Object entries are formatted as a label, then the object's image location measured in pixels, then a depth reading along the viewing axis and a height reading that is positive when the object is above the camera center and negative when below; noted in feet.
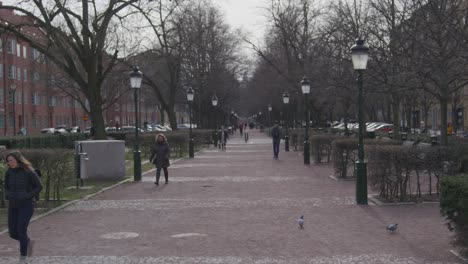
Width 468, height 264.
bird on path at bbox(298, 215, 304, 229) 33.04 -5.00
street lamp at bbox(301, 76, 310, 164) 83.87 -0.07
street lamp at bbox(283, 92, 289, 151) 125.58 +0.71
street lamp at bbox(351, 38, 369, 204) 42.14 +0.53
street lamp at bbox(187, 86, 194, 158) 112.25 +6.45
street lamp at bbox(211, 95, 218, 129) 160.64 +8.28
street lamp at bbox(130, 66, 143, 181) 62.59 +1.48
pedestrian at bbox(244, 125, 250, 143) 175.20 -0.19
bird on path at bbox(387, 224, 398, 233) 30.86 -5.02
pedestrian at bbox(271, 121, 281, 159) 97.35 -1.41
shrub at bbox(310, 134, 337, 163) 82.69 -2.30
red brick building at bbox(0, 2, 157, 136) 235.20 +16.10
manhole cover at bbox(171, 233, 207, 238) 31.32 -5.30
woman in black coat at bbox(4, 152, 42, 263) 25.94 -2.54
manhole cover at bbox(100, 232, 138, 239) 31.42 -5.29
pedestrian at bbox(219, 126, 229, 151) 137.28 -1.94
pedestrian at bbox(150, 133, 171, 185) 59.42 -2.08
